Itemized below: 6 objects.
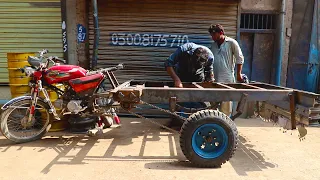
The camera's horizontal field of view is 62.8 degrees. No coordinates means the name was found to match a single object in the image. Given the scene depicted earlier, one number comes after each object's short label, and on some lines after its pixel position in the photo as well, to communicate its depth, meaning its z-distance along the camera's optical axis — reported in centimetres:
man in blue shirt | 456
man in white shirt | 464
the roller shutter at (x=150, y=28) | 585
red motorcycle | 405
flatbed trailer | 326
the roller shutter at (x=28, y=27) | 589
